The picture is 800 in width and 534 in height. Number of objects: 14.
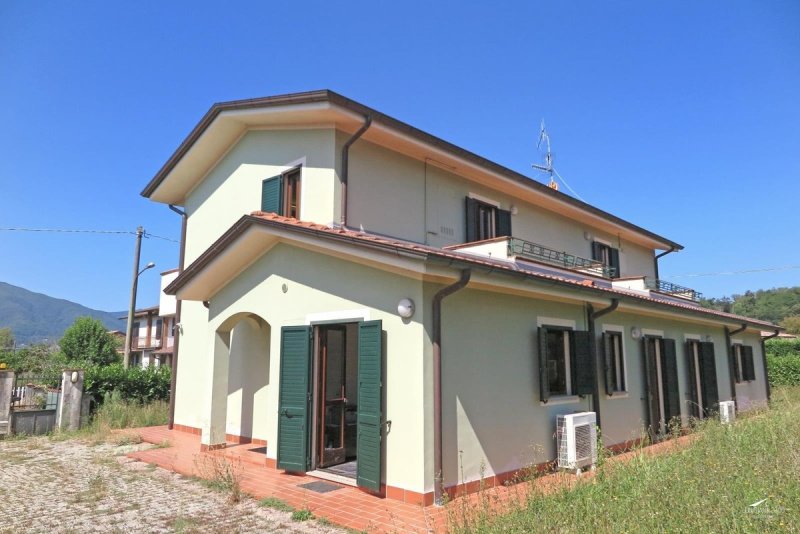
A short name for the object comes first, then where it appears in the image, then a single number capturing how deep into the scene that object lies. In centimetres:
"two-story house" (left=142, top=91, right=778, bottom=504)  677
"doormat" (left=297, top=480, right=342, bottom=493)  723
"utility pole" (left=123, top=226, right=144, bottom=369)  2239
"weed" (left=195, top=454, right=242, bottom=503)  699
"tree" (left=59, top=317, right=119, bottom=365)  3541
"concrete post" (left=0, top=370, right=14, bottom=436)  1293
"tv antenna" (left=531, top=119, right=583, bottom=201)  1881
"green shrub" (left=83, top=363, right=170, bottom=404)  1464
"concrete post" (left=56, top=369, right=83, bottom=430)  1327
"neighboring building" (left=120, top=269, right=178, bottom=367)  4288
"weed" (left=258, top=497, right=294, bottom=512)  637
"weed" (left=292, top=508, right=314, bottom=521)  600
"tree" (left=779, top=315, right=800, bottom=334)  4622
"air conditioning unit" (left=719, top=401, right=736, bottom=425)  1323
